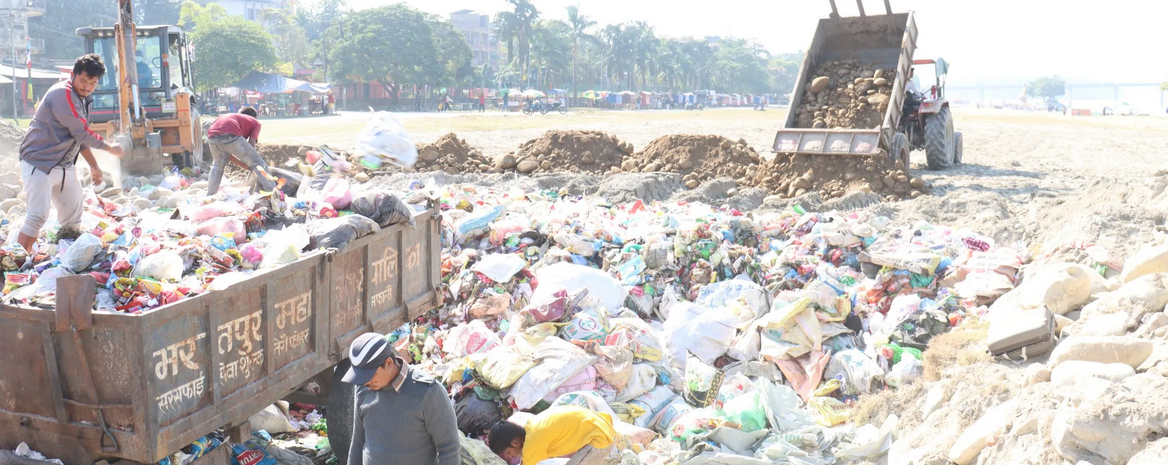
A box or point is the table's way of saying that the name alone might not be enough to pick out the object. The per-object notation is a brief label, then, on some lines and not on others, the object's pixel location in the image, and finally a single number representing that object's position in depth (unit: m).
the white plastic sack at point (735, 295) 6.47
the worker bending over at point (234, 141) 7.68
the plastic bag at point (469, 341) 5.79
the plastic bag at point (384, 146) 6.31
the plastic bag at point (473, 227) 7.84
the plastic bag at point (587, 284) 6.47
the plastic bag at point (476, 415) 4.96
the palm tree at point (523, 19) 76.56
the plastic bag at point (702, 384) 5.43
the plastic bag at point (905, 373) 5.38
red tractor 14.88
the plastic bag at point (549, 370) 5.03
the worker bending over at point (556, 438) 3.91
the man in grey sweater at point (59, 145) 5.09
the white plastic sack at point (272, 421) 4.68
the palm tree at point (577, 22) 82.27
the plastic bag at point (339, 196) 4.84
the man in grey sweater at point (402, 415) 3.31
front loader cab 13.35
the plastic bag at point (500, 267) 6.67
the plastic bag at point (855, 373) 5.47
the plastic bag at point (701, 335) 5.94
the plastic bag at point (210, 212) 4.82
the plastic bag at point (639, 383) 5.45
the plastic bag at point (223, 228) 4.51
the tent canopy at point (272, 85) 47.91
